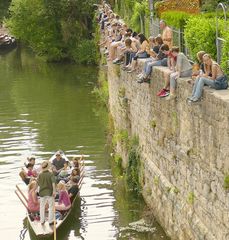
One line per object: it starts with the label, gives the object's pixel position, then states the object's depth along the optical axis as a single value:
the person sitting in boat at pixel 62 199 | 16.44
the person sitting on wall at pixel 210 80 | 11.30
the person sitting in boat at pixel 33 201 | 16.12
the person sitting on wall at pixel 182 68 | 13.09
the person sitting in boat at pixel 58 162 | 19.58
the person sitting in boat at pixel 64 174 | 18.62
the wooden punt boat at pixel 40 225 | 15.30
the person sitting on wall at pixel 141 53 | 17.36
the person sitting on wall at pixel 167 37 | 15.65
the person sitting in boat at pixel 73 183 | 17.38
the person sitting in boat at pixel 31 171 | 18.83
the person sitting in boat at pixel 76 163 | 19.35
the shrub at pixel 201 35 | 13.35
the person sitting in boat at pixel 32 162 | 19.22
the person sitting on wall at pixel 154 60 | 15.27
